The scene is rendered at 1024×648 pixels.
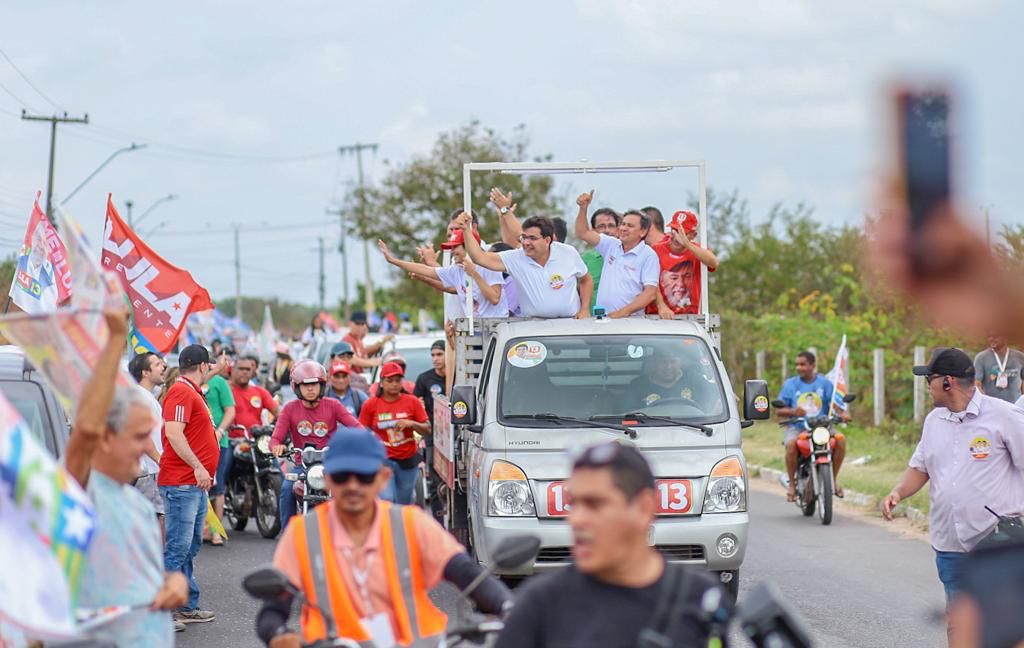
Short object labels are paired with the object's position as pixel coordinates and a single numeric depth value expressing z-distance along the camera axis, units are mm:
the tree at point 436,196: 50750
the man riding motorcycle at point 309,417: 13242
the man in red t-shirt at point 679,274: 13203
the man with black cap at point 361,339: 21727
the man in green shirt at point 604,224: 13758
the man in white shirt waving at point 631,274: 12805
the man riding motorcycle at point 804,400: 17328
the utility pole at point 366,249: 72375
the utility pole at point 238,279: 118212
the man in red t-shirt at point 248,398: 16469
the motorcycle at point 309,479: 12508
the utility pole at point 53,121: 44531
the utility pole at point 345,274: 96156
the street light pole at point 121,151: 42594
